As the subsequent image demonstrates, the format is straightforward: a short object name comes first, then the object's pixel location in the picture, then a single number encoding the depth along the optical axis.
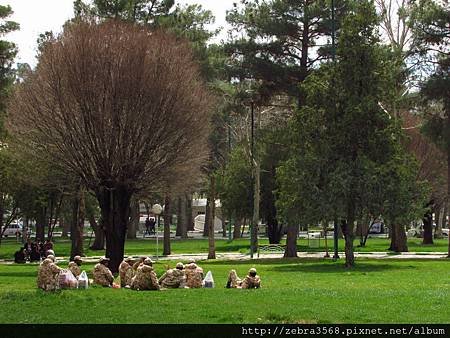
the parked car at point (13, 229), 83.71
